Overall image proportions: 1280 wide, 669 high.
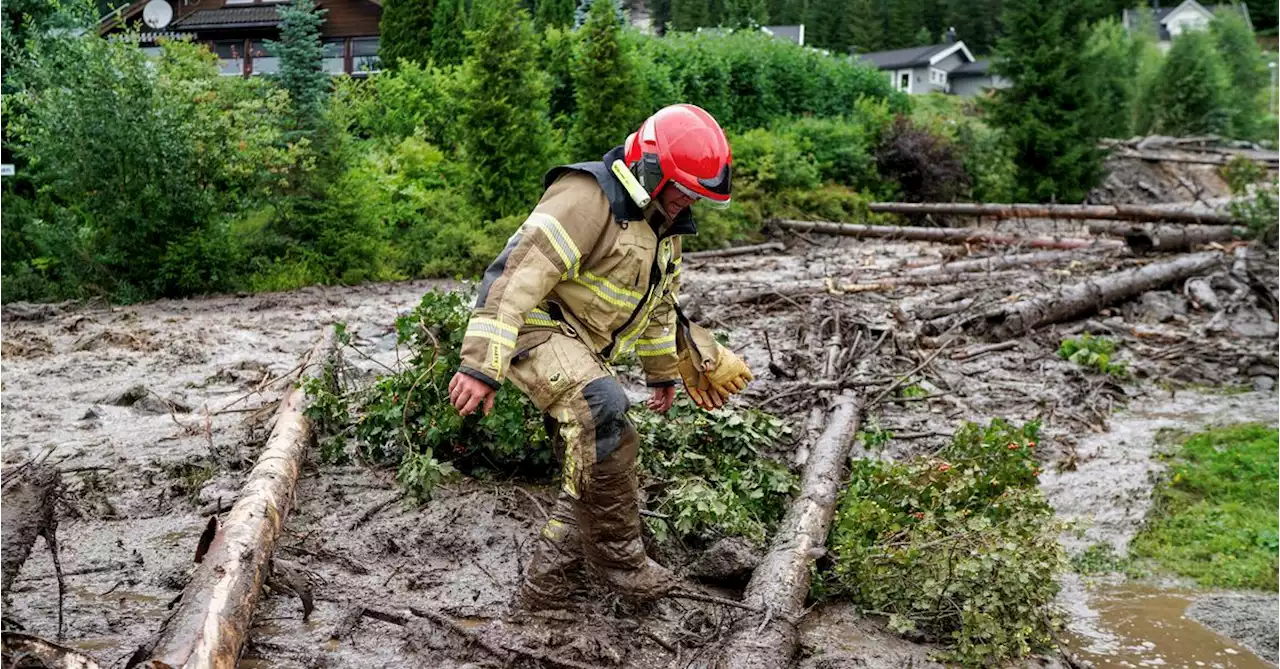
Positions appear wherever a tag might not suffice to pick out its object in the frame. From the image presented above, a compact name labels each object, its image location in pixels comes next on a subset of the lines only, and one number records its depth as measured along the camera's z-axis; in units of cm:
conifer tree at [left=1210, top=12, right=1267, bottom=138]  4850
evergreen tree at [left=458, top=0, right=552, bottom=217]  1594
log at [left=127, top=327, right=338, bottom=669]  326
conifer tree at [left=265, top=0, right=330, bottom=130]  1551
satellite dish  2950
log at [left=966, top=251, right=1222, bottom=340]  1059
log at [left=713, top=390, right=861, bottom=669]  383
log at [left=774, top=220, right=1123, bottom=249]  1684
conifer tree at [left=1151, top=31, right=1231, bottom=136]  4508
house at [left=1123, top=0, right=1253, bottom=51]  8494
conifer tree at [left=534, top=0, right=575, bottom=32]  2920
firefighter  374
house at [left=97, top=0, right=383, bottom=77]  3148
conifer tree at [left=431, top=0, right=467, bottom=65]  2556
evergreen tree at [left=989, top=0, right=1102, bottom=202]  2562
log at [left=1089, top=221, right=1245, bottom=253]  1536
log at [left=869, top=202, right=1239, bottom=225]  1677
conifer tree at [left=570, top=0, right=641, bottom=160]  1809
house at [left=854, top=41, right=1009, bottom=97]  6762
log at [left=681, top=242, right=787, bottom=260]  1722
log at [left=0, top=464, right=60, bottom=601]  327
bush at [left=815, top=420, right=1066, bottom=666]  414
